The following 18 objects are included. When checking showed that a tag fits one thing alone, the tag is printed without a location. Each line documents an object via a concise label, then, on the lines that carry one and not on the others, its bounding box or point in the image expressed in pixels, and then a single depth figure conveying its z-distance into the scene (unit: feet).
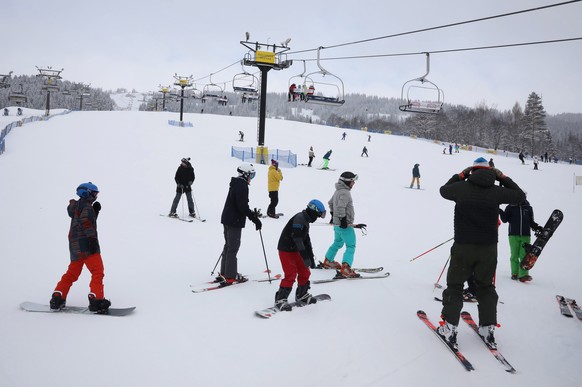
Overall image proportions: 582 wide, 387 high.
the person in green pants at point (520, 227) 22.26
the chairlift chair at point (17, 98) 114.93
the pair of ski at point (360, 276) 20.15
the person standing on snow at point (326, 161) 80.35
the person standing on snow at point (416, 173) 68.55
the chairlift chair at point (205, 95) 108.19
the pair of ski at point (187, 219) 32.94
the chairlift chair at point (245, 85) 69.15
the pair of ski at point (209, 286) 17.98
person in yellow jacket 35.94
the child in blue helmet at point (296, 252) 15.79
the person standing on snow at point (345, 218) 20.85
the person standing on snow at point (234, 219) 18.63
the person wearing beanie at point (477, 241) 13.44
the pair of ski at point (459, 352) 12.62
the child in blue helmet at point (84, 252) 14.53
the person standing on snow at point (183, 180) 33.12
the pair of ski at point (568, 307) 17.92
